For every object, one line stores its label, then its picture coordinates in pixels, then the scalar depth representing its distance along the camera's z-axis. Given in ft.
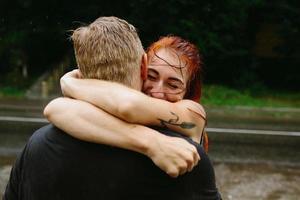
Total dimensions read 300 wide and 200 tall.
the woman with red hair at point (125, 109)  5.20
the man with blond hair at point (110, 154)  5.19
